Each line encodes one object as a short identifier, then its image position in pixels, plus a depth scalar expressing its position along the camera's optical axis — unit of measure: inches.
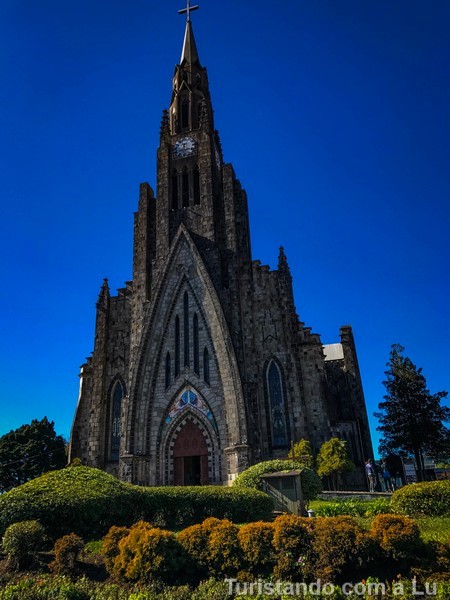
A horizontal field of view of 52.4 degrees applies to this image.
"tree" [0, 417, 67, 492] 1664.6
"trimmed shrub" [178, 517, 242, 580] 410.6
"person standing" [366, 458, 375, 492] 1017.8
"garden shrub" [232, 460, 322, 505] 743.7
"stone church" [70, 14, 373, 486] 1128.2
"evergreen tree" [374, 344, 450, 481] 1295.5
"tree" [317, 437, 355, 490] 971.3
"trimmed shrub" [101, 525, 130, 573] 440.8
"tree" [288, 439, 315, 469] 947.5
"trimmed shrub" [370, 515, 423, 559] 381.1
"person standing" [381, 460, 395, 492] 1271.9
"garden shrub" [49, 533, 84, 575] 435.5
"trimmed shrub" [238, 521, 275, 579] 406.0
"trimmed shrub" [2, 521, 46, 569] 447.2
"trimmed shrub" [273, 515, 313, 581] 385.1
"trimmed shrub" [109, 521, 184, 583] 407.9
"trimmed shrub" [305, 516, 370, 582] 373.1
